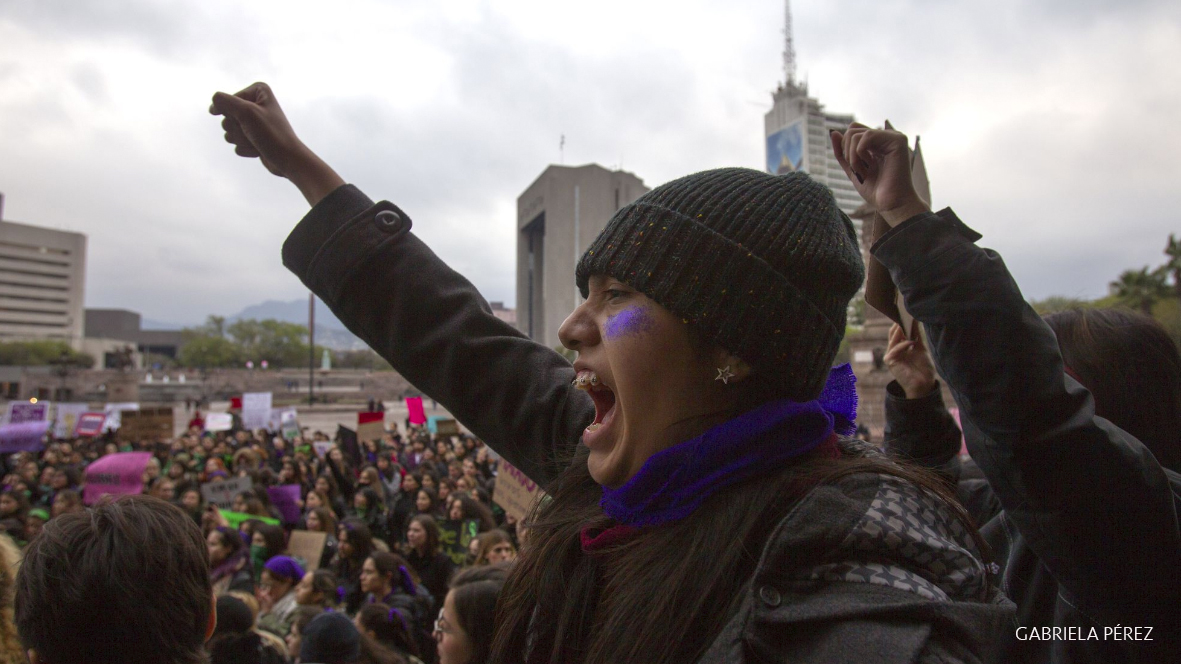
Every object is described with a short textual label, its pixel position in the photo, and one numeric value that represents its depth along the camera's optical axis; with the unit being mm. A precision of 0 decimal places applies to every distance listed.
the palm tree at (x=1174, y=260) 29311
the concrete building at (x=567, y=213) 69812
